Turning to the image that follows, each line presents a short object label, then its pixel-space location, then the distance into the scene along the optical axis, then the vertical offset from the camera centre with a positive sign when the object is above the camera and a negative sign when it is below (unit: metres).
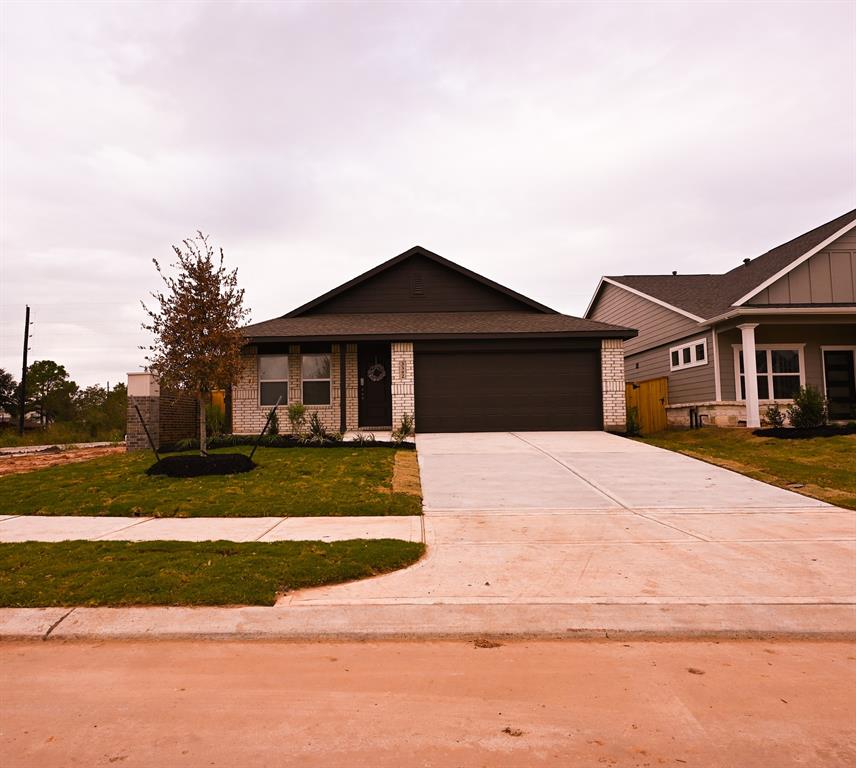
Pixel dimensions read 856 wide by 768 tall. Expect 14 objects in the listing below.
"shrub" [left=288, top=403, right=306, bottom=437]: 16.78 -0.05
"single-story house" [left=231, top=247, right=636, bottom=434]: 17.17 +1.18
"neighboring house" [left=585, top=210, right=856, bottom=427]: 17.50 +2.39
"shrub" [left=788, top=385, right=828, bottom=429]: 15.97 -0.16
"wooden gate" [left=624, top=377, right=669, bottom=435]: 20.97 +0.18
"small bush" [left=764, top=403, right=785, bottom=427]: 17.23 -0.32
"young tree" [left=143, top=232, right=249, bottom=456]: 11.23 +1.67
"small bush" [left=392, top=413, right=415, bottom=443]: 15.06 -0.44
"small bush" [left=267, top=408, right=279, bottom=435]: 16.91 -0.27
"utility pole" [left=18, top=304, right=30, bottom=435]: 32.03 +2.88
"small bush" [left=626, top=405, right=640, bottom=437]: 17.47 -0.44
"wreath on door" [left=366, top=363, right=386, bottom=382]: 18.19 +1.31
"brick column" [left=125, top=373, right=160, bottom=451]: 15.47 +0.32
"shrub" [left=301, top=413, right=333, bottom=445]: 14.78 -0.52
